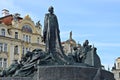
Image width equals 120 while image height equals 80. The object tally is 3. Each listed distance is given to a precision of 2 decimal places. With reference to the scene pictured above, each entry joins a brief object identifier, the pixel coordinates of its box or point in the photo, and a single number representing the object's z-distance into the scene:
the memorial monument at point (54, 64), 15.38
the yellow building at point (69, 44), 58.16
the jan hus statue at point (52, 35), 16.92
